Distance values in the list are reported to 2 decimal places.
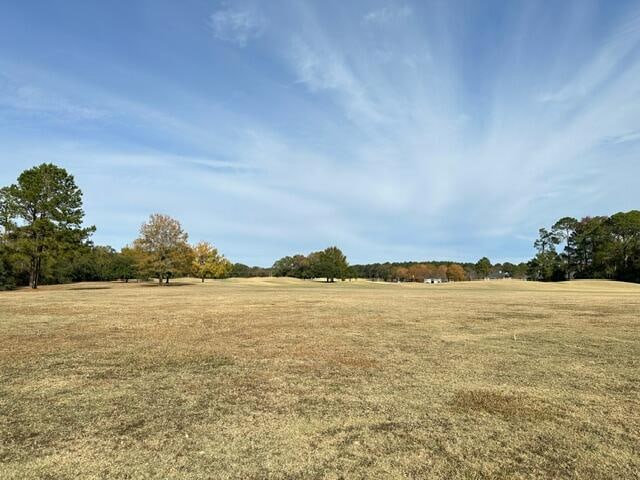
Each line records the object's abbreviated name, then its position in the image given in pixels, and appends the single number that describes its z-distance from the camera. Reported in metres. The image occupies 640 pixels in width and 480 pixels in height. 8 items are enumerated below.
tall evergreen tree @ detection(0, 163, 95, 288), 38.44
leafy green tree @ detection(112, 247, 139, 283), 66.69
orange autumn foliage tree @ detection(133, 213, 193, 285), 53.88
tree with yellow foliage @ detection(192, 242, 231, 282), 71.75
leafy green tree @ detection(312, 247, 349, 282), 90.44
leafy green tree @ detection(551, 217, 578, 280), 102.12
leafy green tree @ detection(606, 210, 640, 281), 87.19
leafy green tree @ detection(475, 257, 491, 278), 165.62
